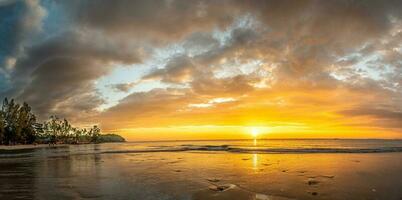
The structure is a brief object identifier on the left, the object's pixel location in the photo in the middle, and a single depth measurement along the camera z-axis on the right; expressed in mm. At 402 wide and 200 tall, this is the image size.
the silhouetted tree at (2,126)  143375
